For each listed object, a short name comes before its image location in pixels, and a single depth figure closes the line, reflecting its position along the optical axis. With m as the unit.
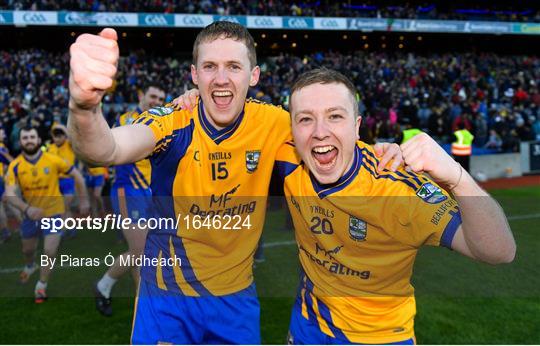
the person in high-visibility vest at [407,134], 9.40
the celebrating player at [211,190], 2.82
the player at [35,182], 6.26
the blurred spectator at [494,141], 14.55
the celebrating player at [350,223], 2.49
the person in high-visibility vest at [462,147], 11.28
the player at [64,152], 8.55
